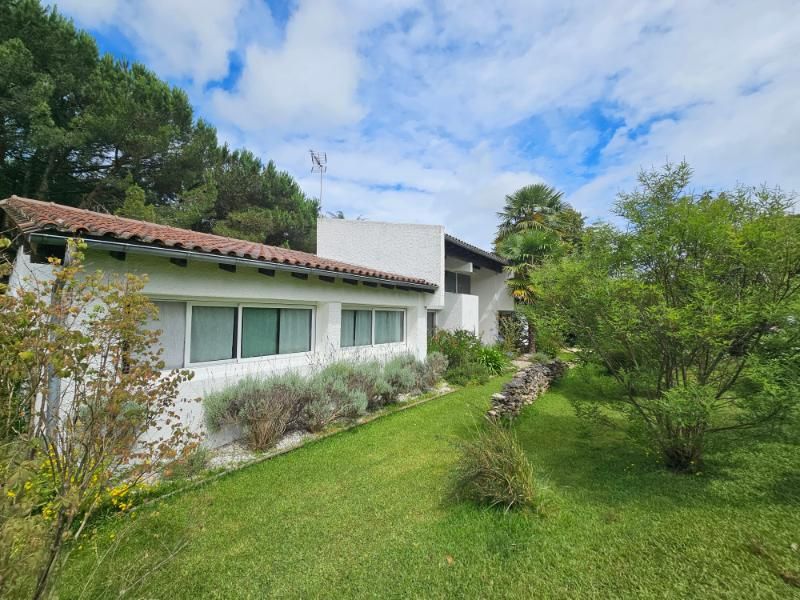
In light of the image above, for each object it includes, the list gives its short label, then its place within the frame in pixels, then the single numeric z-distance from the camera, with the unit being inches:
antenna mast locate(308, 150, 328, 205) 1120.8
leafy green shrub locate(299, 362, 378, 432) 365.7
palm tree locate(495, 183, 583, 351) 900.6
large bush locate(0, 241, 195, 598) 105.1
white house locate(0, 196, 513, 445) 249.1
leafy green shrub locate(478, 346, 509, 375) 716.0
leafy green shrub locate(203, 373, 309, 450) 305.3
